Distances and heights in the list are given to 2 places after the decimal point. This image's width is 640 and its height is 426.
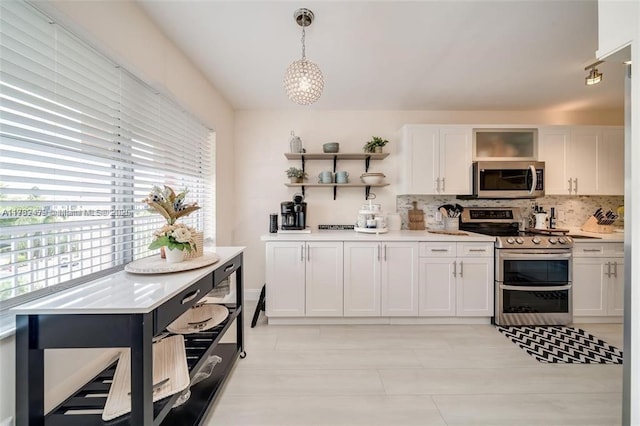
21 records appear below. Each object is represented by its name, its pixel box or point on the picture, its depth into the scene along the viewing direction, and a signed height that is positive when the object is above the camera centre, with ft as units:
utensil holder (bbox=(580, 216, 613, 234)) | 10.23 -0.56
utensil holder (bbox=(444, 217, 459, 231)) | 10.82 -0.48
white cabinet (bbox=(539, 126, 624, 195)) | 10.19 +2.10
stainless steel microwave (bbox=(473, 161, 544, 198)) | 10.00 +1.32
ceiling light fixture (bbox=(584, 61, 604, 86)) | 7.57 +3.98
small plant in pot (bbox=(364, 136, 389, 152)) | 10.44 +2.68
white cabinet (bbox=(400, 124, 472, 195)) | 10.21 +2.09
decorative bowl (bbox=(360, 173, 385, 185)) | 10.52 +1.37
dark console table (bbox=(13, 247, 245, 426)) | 3.11 -1.46
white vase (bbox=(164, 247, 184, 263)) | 4.98 -0.83
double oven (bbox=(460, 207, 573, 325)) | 9.02 -2.33
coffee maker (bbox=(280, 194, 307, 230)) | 10.11 -0.12
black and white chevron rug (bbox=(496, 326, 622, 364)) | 7.15 -3.95
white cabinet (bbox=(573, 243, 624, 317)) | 9.20 -2.33
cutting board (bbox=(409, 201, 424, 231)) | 11.12 -0.33
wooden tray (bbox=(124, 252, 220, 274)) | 4.57 -0.98
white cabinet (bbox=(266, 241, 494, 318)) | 9.11 -2.33
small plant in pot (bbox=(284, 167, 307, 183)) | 10.44 +1.51
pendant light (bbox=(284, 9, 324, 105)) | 5.33 +2.72
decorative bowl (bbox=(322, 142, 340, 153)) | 10.48 +2.60
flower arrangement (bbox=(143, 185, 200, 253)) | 4.85 -0.21
